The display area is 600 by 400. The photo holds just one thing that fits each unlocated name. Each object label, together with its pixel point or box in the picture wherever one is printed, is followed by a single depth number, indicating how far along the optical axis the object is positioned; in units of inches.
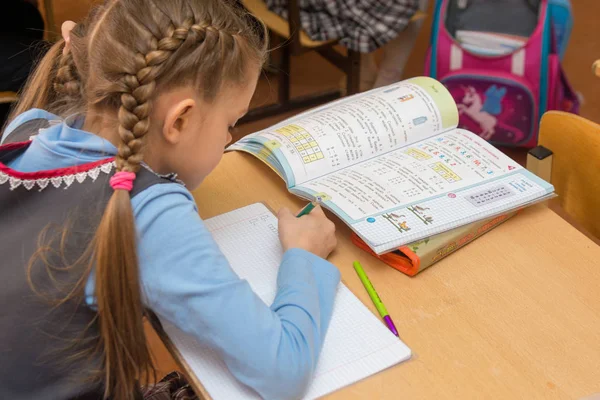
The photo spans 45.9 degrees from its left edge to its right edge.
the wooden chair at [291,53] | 85.0
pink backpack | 82.2
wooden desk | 30.5
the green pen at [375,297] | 33.1
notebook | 30.5
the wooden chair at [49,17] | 80.4
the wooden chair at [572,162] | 42.8
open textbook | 38.3
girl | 29.6
